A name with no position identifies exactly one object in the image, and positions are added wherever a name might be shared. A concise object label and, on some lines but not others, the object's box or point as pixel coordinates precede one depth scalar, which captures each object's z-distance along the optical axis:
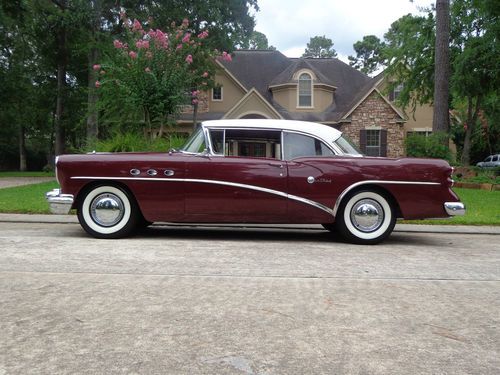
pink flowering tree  12.26
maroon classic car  6.27
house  26.59
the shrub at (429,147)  16.17
